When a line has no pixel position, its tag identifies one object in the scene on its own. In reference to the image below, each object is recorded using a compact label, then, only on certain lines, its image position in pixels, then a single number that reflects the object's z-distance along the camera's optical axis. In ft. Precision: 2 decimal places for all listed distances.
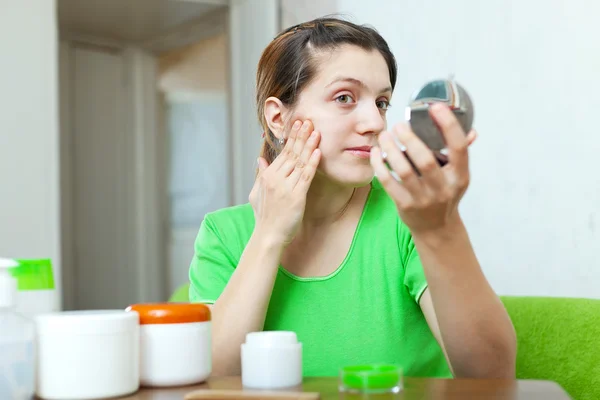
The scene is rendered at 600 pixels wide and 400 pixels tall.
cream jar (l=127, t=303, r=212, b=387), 2.08
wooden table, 1.83
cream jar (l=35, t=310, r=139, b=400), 1.89
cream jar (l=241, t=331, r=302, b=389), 2.02
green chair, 3.22
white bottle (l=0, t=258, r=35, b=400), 1.87
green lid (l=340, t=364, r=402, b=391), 1.89
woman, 3.09
